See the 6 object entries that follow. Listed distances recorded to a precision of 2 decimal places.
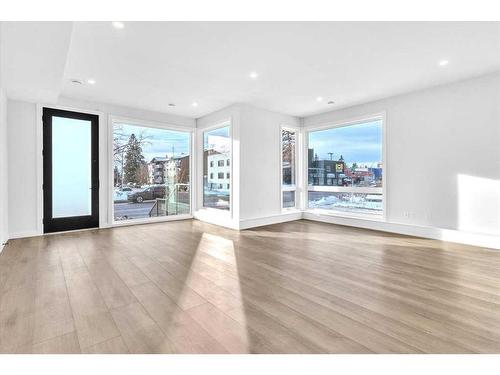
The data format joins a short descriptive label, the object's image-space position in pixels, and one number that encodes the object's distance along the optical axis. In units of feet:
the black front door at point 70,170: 16.14
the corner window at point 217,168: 19.95
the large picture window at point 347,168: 18.25
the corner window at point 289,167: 22.08
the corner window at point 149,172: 19.15
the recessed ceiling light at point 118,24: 8.67
